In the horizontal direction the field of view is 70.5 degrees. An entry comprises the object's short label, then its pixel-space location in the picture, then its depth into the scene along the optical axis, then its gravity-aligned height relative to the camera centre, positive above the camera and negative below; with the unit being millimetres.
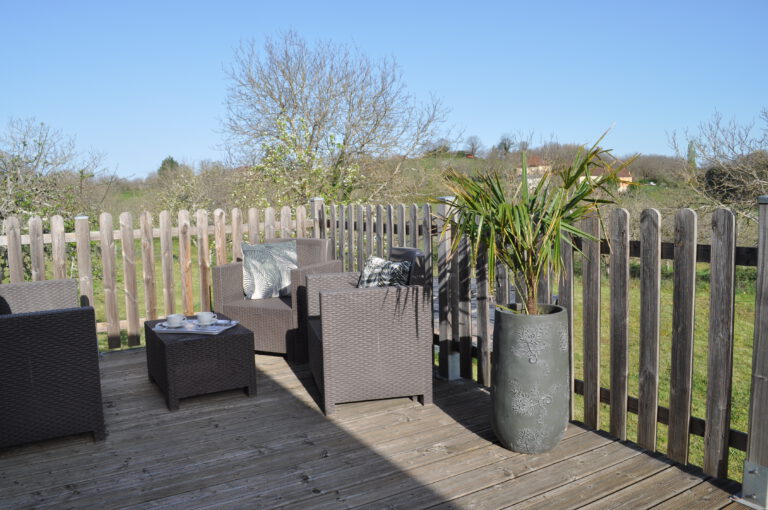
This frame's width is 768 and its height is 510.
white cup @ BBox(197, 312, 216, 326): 3547 -729
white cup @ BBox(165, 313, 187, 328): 3552 -740
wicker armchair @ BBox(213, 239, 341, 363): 4180 -815
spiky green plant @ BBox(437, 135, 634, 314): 2404 -65
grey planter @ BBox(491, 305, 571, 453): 2492 -831
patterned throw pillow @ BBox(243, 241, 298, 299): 4609 -557
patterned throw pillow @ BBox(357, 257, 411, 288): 3566 -466
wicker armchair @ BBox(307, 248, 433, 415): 3135 -827
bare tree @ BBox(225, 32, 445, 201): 9227 +1686
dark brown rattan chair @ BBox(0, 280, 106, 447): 2594 -818
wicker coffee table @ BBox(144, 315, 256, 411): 3273 -961
